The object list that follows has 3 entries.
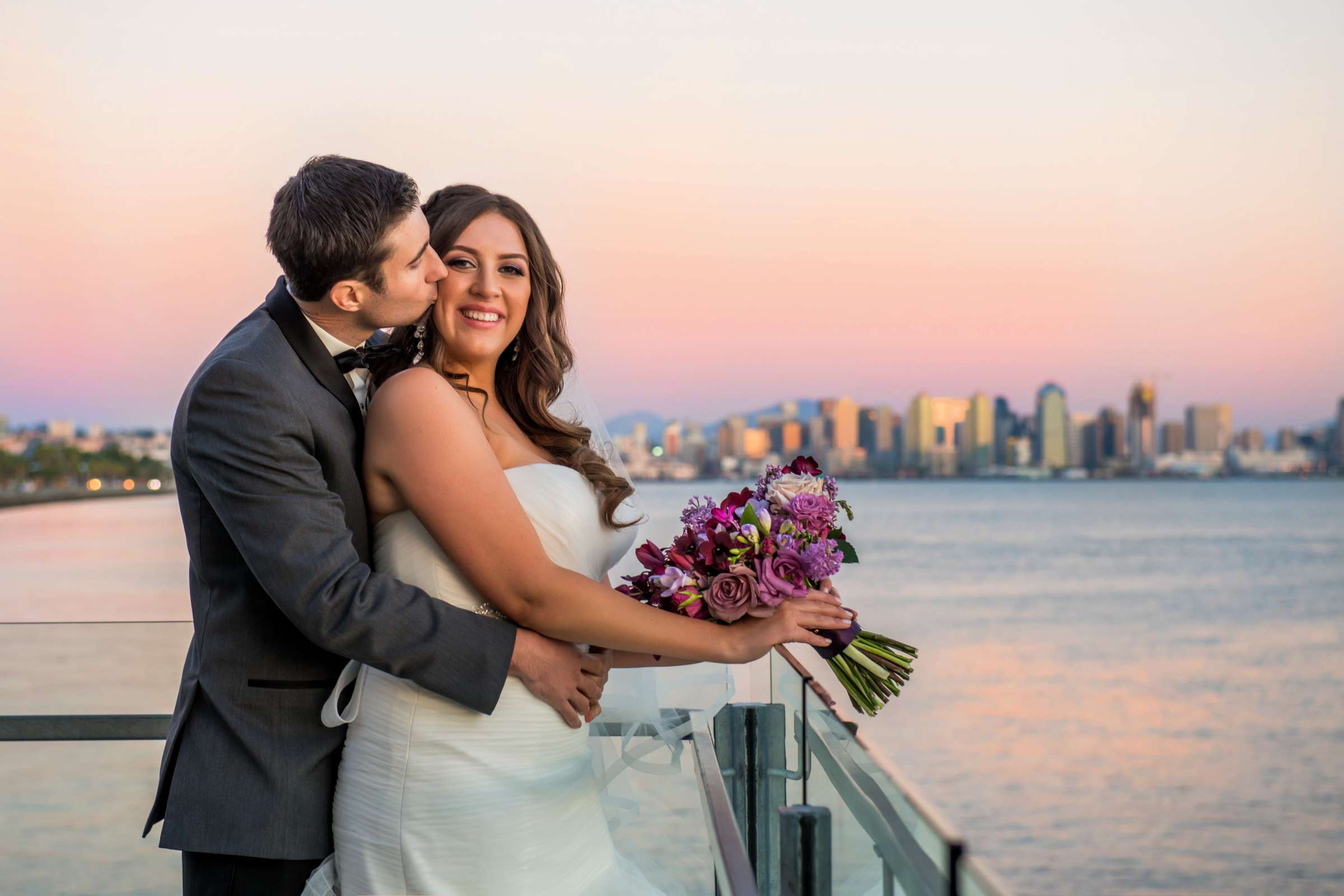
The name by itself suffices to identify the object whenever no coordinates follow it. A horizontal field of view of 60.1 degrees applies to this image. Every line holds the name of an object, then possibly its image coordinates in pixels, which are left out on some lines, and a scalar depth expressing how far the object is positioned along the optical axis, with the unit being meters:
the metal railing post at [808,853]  1.77
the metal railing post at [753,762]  2.38
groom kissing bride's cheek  1.94
